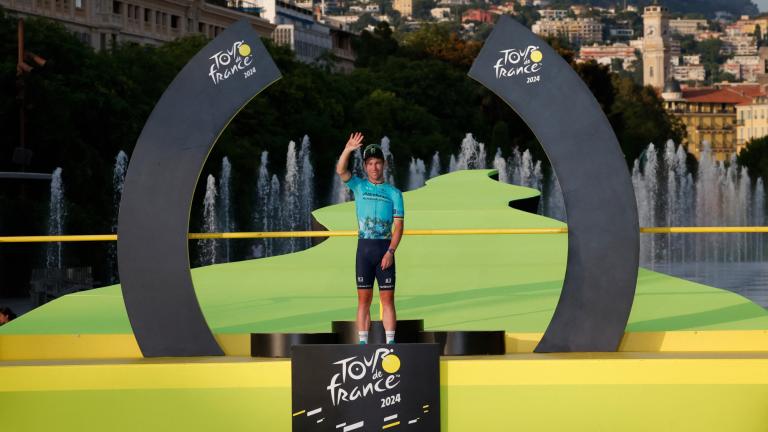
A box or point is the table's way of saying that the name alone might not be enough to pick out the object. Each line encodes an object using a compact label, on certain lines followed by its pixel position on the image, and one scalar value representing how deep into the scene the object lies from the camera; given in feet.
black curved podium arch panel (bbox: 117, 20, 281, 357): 36.99
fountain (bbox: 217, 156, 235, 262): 190.60
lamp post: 126.82
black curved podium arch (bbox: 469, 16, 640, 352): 36.45
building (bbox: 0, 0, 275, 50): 261.24
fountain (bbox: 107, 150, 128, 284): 159.63
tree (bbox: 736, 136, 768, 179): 359.05
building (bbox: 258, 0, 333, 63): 444.55
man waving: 35.27
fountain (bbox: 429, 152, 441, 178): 263.90
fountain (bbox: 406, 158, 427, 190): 249.77
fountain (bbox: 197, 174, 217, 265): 173.88
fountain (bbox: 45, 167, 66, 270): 135.85
